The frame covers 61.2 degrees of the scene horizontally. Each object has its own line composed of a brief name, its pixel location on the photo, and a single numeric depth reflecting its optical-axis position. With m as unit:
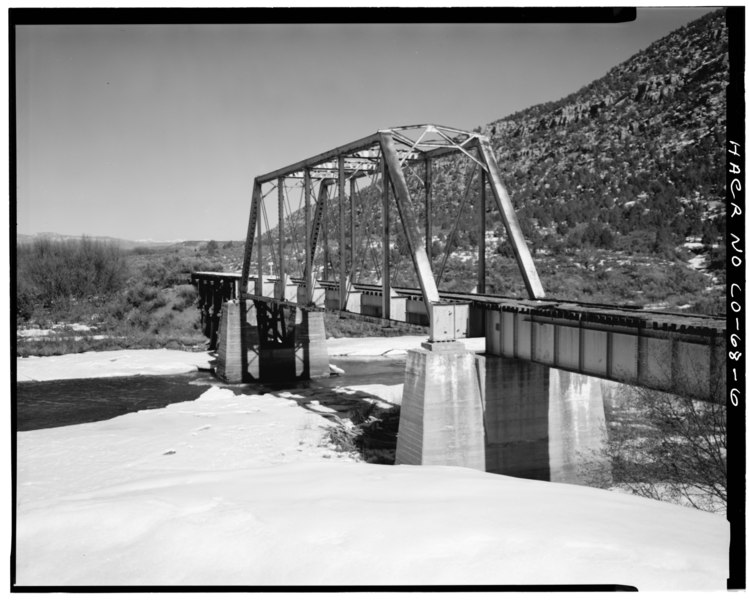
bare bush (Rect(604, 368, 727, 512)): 15.51
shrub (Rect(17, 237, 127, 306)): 51.91
